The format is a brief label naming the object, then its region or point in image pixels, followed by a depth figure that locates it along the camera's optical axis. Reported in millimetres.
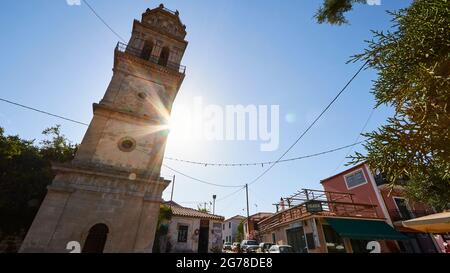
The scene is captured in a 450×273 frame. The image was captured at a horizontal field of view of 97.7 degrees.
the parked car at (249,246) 21783
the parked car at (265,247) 18458
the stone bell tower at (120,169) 8703
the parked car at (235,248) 23350
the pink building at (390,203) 16295
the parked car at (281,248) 15147
